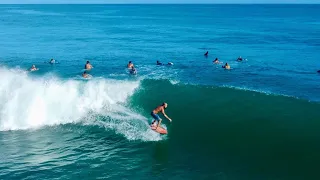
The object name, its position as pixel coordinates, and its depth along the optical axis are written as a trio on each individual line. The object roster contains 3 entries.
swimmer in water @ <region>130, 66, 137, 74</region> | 40.84
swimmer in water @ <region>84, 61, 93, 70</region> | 43.34
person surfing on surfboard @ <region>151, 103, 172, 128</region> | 20.53
